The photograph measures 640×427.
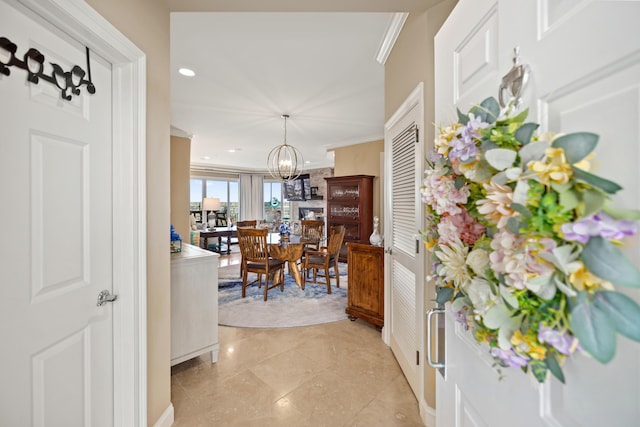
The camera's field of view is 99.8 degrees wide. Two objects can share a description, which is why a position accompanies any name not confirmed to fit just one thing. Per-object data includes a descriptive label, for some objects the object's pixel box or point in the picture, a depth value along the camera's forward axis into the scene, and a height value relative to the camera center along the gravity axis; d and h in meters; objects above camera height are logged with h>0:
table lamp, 7.76 +0.23
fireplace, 8.14 +0.00
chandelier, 4.43 +0.75
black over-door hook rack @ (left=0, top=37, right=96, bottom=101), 0.85 +0.51
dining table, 3.94 -0.59
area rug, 3.11 -1.24
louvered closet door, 1.79 -0.24
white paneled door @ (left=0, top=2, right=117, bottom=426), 0.87 -0.11
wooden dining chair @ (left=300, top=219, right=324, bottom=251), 4.74 -0.35
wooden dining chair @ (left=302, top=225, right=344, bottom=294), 4.09 -0.72
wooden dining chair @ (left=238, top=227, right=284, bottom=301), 3.78 -0.62
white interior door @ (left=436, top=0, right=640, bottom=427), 0.36 +0.17
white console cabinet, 2.07 -0.75
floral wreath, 0.36 -0.05
